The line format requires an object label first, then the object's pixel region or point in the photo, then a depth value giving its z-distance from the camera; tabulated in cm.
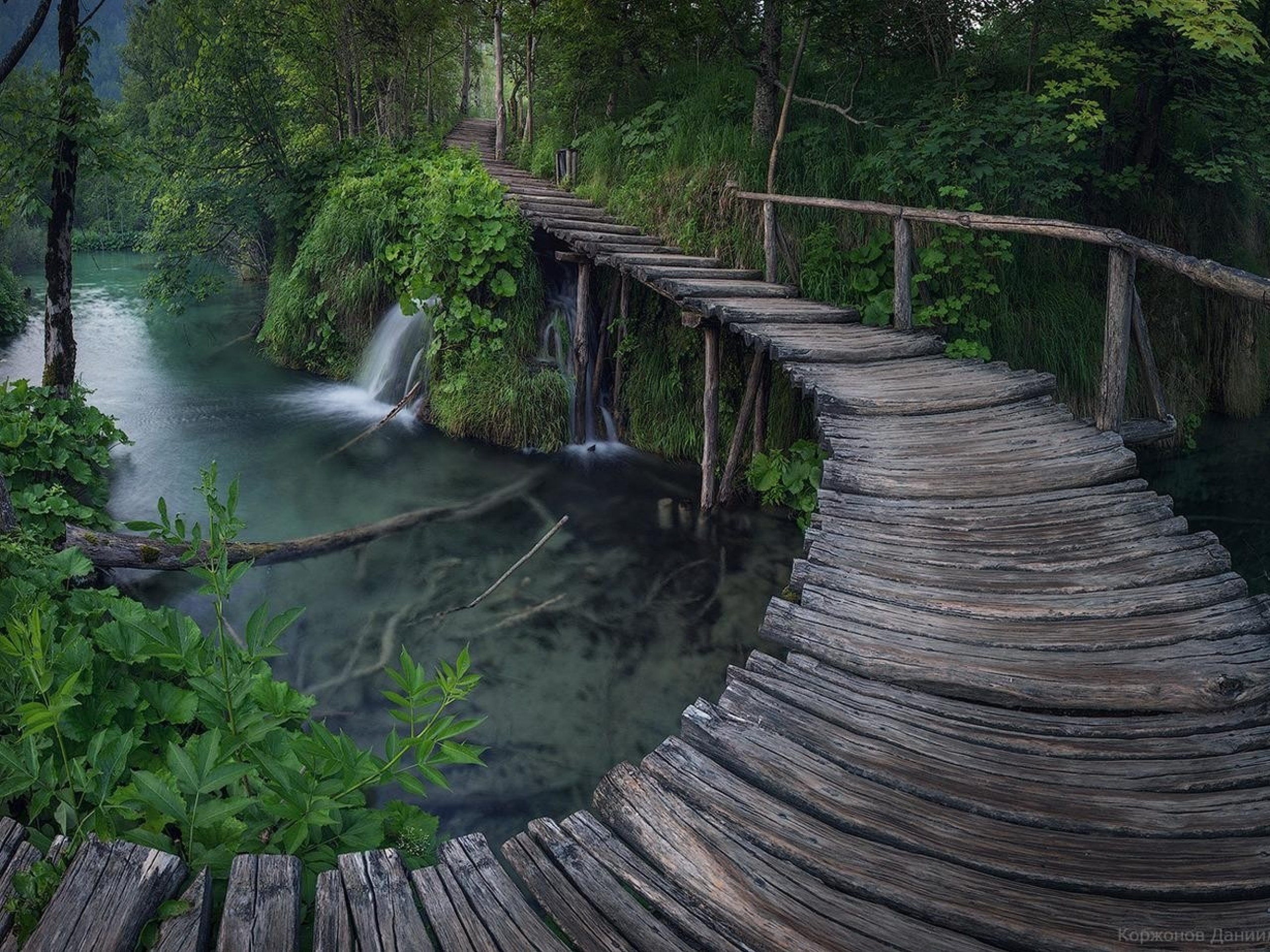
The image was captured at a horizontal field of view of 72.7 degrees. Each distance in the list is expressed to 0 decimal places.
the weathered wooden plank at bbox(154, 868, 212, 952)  215
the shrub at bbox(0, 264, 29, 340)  1697
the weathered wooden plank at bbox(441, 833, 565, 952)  221
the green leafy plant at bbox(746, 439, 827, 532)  836
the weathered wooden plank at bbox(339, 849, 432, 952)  220
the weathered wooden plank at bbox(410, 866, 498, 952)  221
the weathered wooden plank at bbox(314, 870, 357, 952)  220
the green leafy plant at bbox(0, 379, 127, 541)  630
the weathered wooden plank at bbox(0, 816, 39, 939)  228
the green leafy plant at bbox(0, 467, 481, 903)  260
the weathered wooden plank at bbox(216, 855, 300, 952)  219
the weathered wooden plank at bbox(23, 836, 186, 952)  213
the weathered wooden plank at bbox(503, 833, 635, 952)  220
